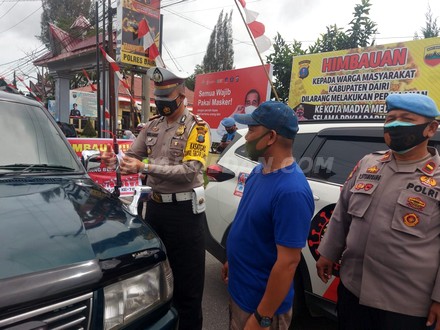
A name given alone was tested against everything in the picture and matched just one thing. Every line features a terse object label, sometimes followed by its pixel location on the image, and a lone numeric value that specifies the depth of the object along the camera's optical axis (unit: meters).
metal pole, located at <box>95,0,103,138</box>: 11.81
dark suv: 1.11
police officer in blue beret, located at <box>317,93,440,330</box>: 1.51
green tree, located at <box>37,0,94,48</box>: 36.00
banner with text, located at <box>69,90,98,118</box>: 24.05
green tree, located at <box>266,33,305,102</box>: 10.95
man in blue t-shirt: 1.37
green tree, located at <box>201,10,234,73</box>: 51.22
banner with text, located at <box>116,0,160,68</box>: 12.09
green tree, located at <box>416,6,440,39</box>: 10.10
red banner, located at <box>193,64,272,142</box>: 10.32
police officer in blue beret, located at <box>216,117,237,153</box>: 7.66
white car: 2.41
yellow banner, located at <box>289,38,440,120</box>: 7.19
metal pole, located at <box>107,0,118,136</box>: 9.67
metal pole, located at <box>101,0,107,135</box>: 10.96
